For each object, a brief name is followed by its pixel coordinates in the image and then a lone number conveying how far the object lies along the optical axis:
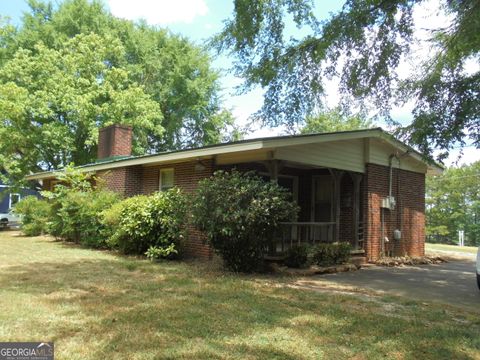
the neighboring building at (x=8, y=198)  23.77
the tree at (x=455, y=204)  48.50
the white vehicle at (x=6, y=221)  23.74
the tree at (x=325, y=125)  38.09
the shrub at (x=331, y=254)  10.15
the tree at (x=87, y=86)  22.50
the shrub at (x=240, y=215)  8.27
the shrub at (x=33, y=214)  17.01
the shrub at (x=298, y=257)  9.74
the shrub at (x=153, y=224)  10.32
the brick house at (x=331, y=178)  10.05
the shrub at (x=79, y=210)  12.98
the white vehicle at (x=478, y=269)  7.72
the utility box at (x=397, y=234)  12.88
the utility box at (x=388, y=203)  12.61
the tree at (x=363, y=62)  8.93
